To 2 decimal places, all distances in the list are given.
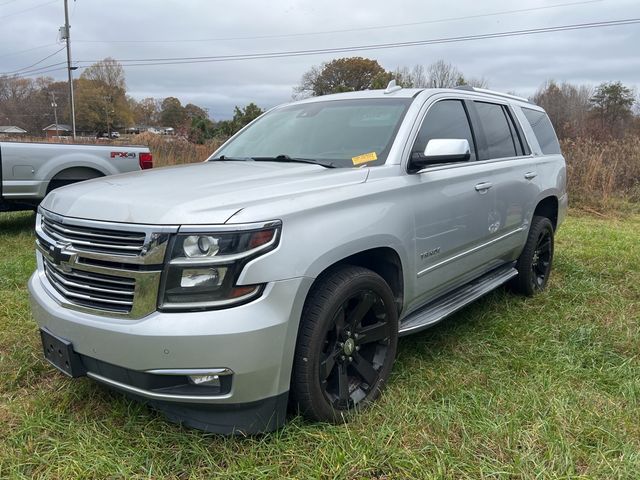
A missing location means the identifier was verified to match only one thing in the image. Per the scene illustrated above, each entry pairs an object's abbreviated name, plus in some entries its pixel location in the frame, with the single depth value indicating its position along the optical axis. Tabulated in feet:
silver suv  6.91
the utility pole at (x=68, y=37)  105.29
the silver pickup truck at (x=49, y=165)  21.39
